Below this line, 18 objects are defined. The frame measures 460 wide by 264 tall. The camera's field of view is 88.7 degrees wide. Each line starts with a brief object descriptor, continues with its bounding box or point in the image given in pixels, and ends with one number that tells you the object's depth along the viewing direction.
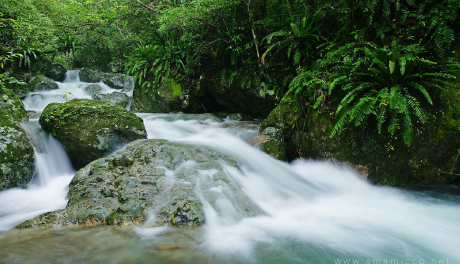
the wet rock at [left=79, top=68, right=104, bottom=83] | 14.09
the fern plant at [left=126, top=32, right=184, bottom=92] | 9.32
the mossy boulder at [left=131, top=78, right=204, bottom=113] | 9.26
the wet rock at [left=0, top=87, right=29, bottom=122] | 5.15
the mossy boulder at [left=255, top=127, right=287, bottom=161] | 5.37
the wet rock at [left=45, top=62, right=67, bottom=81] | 12.83
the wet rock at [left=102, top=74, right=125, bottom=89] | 13.41
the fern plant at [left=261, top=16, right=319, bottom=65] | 5.78
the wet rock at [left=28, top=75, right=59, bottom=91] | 10.87
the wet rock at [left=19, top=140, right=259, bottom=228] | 3.00
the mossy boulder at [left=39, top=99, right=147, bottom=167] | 4.99
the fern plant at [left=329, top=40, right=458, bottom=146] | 3.62
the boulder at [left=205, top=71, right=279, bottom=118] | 7.70
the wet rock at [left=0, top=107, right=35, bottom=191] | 4.13
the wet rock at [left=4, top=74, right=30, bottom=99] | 9.12
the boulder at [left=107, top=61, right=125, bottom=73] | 16.58
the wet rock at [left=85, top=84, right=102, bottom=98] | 11.98
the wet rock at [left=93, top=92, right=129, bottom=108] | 10.41
